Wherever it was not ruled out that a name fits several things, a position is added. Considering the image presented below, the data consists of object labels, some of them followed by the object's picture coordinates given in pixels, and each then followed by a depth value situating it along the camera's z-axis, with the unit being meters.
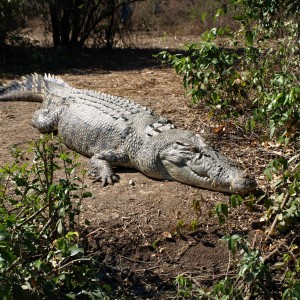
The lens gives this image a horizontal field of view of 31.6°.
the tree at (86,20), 11.66
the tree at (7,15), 10.25
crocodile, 4.92
